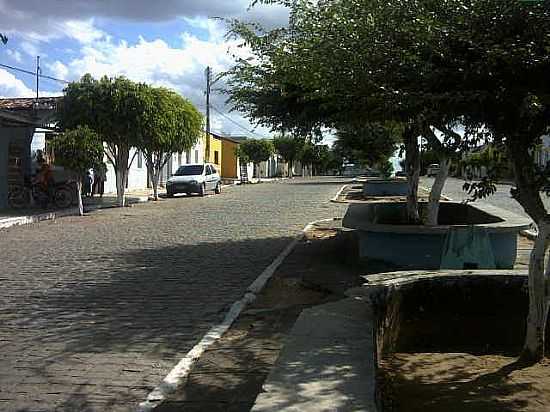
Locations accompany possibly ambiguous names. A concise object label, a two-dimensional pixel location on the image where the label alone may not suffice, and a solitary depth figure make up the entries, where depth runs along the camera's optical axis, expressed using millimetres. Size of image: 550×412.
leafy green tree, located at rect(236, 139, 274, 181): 61969
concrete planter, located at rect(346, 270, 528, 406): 5898
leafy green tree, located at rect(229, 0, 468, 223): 4555
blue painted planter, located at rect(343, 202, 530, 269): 7797
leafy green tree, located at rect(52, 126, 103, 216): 19266
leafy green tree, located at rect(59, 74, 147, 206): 21969
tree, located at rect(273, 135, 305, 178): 75762
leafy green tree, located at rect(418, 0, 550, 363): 4141
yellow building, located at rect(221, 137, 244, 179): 68312
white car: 32031
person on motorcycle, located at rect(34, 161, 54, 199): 21578
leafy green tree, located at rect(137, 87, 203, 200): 22547
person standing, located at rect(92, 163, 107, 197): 28020
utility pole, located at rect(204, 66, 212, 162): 47897
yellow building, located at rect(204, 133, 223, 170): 60441
